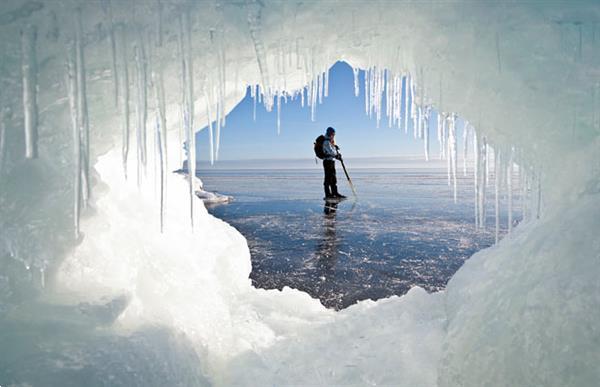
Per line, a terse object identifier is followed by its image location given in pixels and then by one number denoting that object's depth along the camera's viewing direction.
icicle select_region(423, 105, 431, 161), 3.65
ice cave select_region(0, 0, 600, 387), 2.25
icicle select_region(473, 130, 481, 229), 3.28
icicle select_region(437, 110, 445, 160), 3.59
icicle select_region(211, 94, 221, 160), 3.37
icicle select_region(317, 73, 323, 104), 3.89
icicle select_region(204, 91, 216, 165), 3.42
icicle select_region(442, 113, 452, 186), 3.59
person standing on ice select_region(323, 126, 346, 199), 12.20
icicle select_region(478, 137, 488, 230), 3.14
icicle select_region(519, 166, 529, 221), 3.23
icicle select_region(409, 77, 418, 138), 3.64
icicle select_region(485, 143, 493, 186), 3.25
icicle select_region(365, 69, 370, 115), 3.84
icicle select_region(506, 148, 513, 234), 3.17
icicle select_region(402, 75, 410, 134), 3.62
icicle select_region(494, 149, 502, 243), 3.24
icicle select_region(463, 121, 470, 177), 3.65
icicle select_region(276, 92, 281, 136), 3.96
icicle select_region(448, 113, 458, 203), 3.59
